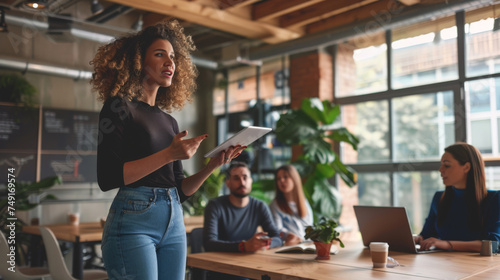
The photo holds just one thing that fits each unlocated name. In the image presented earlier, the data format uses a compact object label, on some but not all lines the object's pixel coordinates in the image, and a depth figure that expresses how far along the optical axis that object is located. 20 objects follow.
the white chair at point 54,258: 2.90
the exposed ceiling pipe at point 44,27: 4.98
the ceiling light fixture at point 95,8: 5.26
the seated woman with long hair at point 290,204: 3.62
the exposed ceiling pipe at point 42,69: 5.34
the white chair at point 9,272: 2.89
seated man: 2.89
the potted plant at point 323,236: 2.13
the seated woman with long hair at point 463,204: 2.51
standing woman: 1.31
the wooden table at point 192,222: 3.95
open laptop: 2.27
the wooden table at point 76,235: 3.20
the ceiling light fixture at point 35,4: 4.19
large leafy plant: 4.85
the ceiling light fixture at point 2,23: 4.59
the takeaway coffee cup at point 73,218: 4.15
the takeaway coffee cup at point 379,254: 1.86
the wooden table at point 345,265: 1.72
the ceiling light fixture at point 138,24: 5.92
